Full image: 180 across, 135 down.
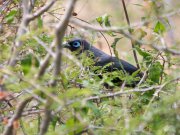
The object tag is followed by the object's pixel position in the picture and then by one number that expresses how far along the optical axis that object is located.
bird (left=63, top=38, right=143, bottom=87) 10.37
